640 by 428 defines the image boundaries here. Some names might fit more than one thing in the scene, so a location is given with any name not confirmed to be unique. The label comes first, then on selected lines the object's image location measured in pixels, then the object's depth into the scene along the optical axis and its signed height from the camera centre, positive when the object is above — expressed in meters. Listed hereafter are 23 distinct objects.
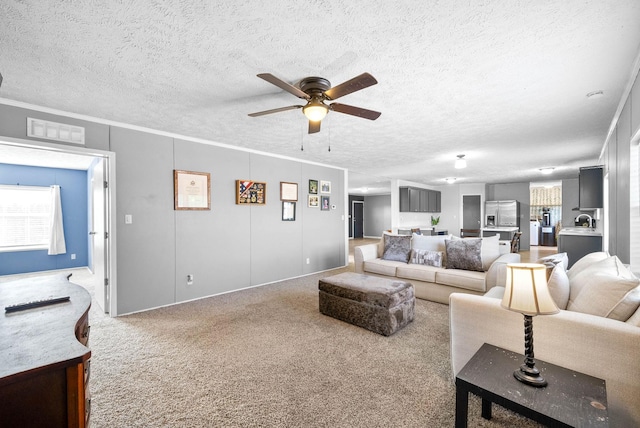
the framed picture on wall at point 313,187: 5.76 +0.53
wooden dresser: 0.85 -0.50
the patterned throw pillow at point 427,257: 4.10 -0.69
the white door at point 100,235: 3.47 -0.28
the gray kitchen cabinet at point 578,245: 4.66 -0.59
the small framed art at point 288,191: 5.21 +0.40
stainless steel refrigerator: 9.23 -0.07
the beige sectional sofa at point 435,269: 3.50 -0.81
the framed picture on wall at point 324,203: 6.01 +0.20
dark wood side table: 1.11 -0.81
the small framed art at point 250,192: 4.57 +0.34
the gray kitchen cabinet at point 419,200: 9.05 +0.41
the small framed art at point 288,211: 5.25 +0.03
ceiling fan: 2.03 +0.89
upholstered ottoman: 2.84 -0.98
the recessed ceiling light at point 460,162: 5.07 +0.90
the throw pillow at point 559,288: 1.87 -0.52
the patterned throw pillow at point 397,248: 4.47 -0.60
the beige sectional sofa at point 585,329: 1.36 -0.67
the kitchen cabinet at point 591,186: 4.20 +0.37
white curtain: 5.82 -0.23
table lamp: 1.33 -0.44
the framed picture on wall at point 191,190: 3.89 +0.33
